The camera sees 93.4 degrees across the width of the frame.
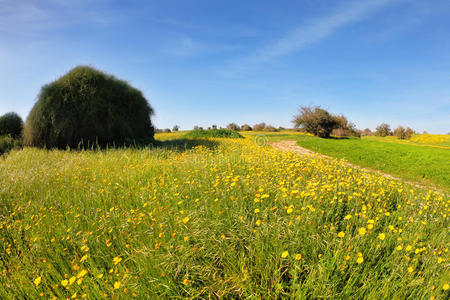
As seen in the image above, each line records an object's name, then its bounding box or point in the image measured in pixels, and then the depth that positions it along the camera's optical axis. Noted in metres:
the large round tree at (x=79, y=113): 10.09
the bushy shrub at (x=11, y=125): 11.85
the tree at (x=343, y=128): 25.48
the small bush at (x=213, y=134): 18.97
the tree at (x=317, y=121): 23.56
